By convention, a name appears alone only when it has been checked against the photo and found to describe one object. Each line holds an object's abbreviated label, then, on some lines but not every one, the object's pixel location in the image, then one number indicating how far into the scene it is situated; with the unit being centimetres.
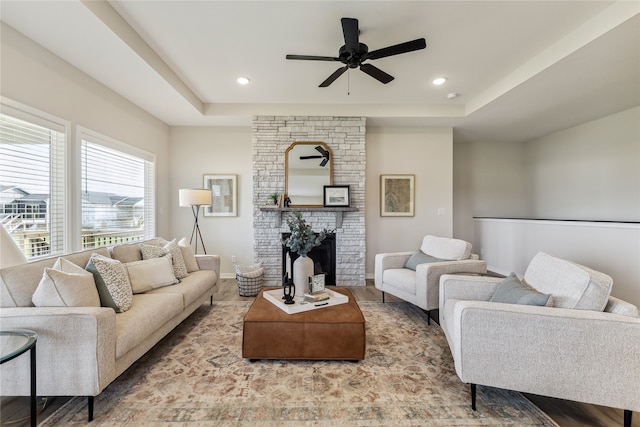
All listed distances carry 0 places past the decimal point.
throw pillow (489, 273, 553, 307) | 158
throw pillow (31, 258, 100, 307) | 155
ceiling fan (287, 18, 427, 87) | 203
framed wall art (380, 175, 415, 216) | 441
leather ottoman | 195
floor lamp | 356
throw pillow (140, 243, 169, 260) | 267
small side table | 124
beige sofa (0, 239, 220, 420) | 142
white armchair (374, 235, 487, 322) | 262
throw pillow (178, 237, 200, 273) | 302
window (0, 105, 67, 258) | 206
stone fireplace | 402
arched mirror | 404
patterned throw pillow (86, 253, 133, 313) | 186
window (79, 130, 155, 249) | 286
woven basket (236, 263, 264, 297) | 356
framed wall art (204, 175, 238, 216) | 442
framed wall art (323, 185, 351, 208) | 403
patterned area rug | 148
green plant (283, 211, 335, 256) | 232
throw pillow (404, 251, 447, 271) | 308
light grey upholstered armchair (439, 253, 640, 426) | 131
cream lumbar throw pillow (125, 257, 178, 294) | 230
